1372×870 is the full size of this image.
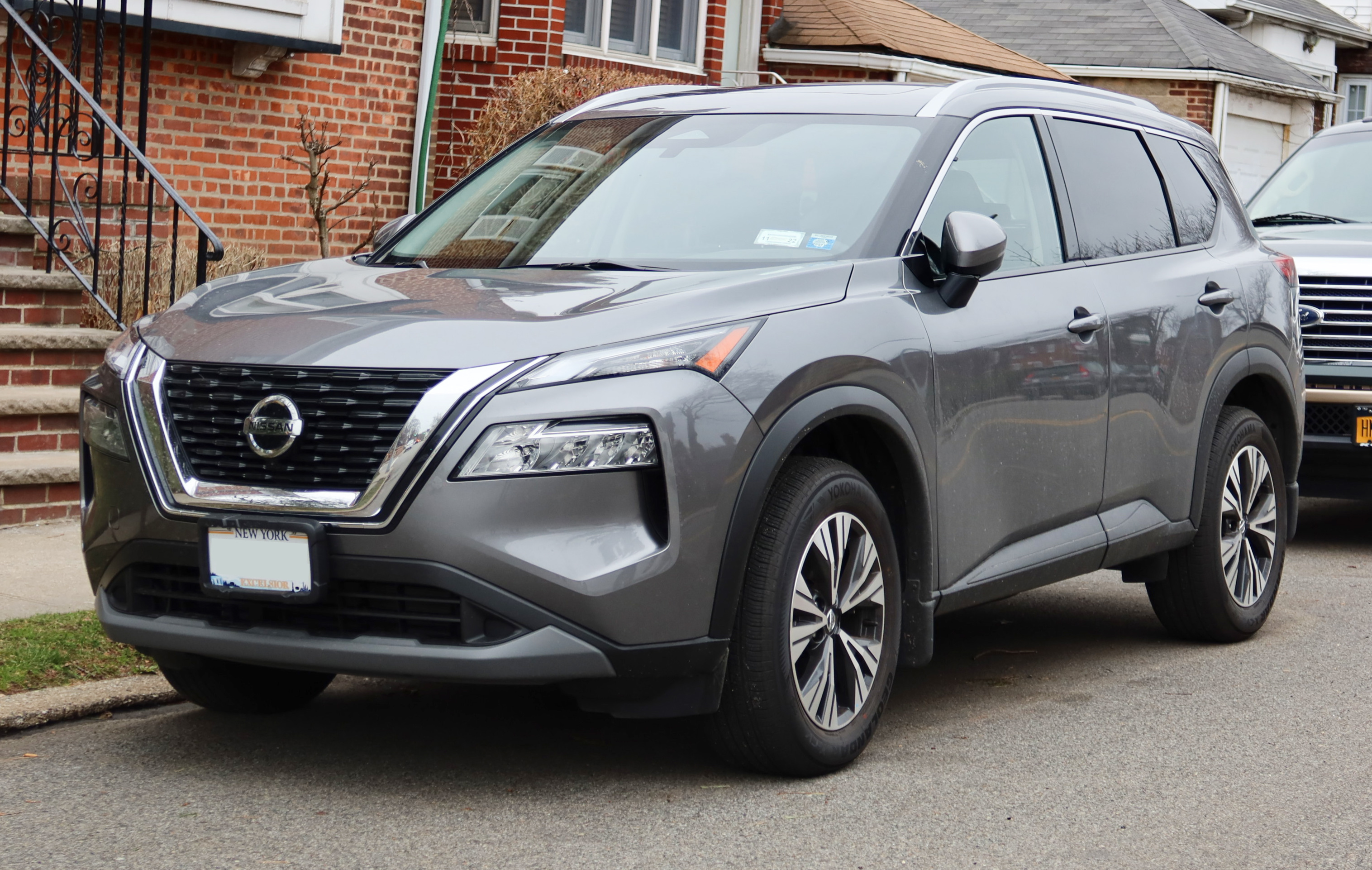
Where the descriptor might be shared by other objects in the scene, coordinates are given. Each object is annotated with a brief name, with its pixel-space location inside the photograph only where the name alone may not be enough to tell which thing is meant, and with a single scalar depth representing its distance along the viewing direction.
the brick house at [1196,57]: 25.64
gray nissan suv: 4.07
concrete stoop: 7.61
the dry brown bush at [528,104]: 12.78
